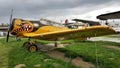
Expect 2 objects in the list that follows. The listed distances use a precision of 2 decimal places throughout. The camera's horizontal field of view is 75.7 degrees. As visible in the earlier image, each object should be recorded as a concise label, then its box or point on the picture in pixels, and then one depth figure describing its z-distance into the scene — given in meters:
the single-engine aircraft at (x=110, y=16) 10.30
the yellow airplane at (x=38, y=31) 4.45
